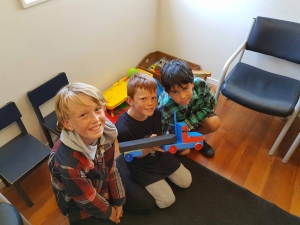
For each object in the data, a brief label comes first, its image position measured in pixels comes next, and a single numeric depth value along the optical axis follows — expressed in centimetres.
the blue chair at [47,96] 139
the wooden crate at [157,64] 203
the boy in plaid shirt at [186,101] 123
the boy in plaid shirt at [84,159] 92
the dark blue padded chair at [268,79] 142
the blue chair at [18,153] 124
